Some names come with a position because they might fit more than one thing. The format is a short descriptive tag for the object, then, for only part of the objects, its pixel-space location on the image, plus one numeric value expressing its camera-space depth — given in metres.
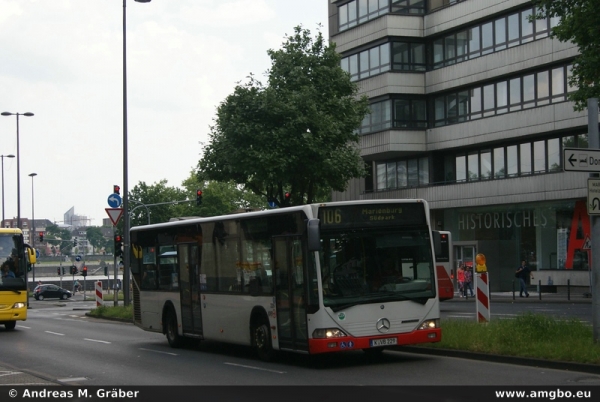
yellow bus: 27.25
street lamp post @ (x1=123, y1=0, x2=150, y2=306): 34.72
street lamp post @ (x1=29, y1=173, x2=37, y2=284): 92.44
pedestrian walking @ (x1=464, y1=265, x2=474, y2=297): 44.81
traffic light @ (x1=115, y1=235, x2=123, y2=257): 36.94
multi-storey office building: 43.59
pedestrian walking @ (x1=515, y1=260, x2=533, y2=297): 41.02
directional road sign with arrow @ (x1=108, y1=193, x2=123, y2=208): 33.72
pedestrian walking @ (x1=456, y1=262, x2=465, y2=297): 44.99
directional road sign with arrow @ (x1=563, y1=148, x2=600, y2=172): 14.33
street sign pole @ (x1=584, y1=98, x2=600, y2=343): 14.59
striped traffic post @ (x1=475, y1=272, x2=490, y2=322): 18.77
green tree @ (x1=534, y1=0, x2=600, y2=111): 27.77
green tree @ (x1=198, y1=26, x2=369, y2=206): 42.75
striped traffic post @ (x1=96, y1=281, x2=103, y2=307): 39.19
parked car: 74.75
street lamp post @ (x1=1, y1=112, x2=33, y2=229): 67.94
